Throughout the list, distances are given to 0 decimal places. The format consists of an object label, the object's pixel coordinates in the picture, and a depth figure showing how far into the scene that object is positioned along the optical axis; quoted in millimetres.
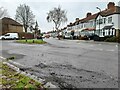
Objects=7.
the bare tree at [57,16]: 31688
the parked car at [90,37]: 22737
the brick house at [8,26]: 32238
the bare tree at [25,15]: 34578
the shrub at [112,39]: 16459
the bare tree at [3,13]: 31371
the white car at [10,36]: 23057
